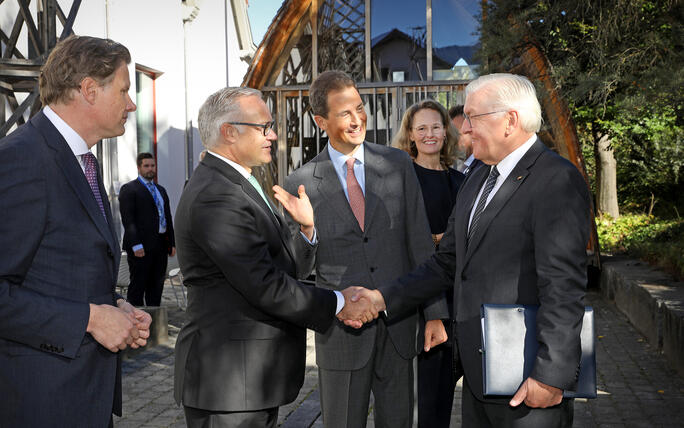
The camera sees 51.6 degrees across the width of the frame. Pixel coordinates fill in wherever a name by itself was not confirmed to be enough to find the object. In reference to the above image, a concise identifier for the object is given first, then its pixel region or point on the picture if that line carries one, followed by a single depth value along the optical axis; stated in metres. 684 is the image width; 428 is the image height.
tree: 8.54
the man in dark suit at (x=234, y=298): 2.82
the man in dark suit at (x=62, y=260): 2.21
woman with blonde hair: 4.13
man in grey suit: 3.49
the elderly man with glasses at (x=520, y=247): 2.58
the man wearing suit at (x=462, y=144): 4.63
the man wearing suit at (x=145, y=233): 9.30
